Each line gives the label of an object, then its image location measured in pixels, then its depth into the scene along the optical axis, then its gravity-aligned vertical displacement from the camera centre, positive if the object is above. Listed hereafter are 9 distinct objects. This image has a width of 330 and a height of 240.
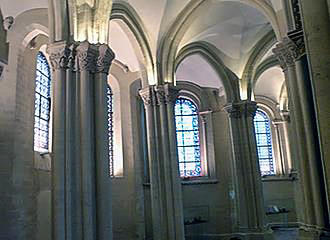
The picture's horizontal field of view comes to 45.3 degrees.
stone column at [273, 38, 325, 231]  8.54 +1.26
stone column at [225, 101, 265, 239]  15.17 +0.91
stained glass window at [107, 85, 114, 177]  16.38 +3.27
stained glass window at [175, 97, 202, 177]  19.73 +3.09
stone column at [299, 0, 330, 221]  3.90 +1.31
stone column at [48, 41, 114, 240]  8.27 +1.32
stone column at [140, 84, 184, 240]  12.25 +1.16
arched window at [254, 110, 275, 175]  22.11 +2.97
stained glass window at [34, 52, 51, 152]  12.84 +3.34
